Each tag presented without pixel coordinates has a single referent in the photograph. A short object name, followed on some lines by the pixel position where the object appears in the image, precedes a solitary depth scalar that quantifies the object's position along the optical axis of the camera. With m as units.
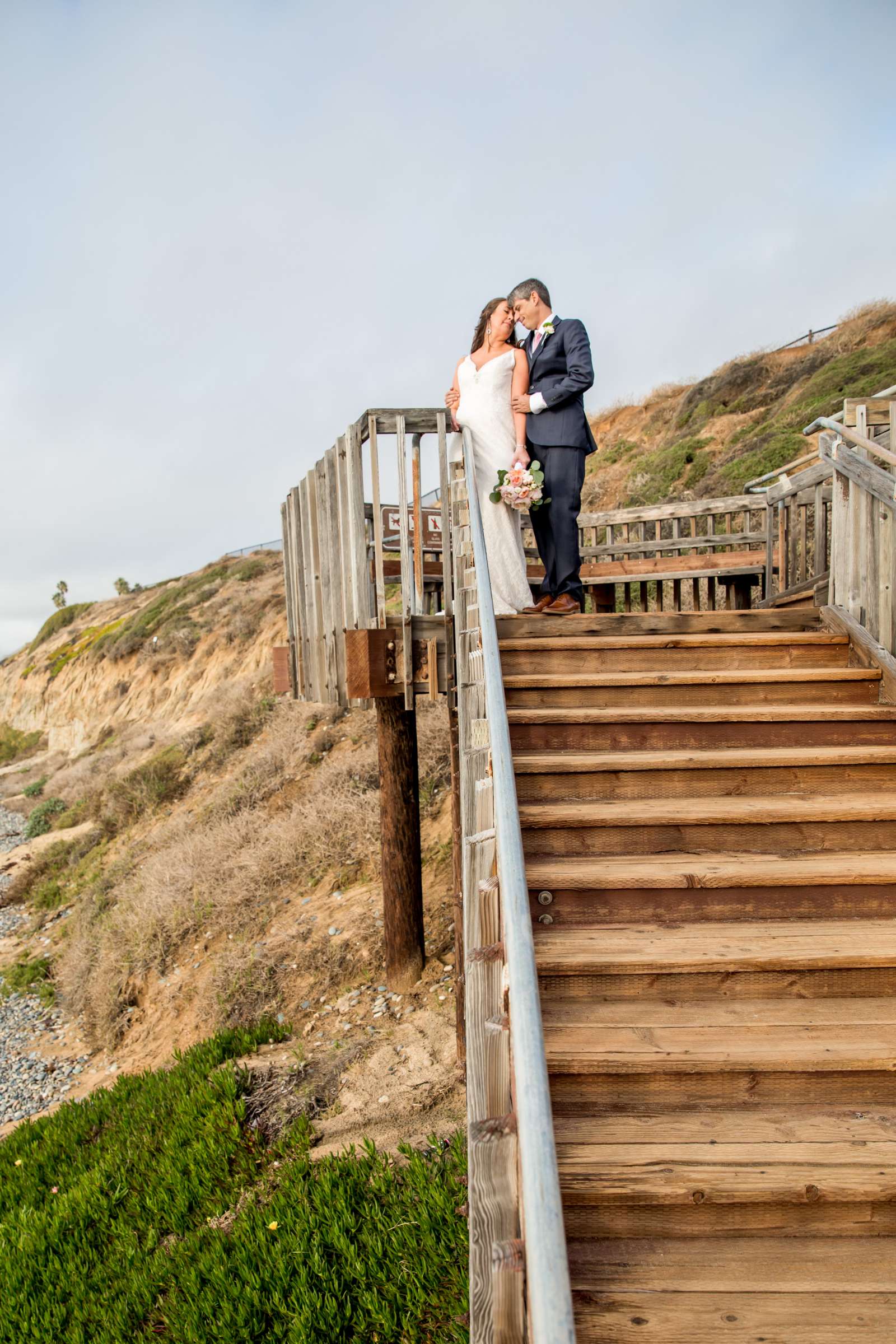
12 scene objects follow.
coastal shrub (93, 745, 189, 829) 15.24
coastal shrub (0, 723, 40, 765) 32.38
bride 5.16
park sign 7.66
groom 4.99
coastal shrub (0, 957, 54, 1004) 10.32
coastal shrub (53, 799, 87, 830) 17.50
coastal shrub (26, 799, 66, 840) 19.03
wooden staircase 1.94
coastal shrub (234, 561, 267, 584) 30.39
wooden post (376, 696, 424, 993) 6.40
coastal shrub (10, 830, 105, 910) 13.77
